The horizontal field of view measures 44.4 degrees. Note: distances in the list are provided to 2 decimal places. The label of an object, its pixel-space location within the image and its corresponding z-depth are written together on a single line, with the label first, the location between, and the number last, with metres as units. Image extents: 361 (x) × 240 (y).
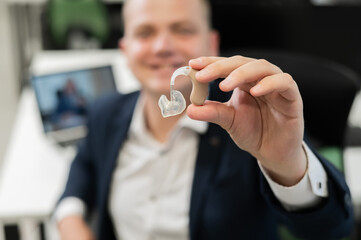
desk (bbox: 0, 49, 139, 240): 1.06
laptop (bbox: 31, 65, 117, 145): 1.19
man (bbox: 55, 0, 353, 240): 0.44
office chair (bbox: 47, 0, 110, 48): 2.52
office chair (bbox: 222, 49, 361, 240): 0.87
